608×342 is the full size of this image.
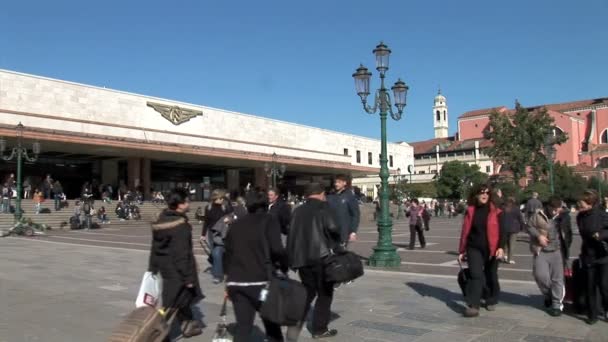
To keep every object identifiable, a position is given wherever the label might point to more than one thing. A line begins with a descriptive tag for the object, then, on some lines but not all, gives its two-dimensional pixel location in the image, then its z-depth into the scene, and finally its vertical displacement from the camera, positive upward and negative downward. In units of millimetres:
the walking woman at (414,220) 16188 -475
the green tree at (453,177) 80562 +3773
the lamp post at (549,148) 37206 +3657
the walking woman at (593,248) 6359 -516
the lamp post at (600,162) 77875 +5798
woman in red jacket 6742 -478
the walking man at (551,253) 6848 -627
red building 83000 +10984
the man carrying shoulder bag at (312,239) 5391 -339
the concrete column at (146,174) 41500 +2250
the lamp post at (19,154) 22984 +2159
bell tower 129375 +20031
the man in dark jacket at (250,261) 4492 -464
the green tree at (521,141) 59562 +6590
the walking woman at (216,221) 9719 -298
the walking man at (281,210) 7877 -89
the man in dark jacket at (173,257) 5188 -489
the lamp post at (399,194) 46025 +937
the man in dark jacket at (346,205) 8250 -21
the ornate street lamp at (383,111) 12094 +2214
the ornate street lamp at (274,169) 40088 +2609
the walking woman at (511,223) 12500 -473
